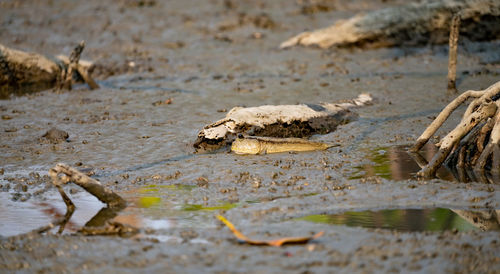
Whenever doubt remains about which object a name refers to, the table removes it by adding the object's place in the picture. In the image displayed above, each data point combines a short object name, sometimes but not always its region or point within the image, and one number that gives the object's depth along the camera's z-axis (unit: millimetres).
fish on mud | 13281
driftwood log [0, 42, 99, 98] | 21000
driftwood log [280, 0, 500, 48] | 23141
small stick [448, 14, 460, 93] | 17156
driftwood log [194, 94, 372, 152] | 14023
